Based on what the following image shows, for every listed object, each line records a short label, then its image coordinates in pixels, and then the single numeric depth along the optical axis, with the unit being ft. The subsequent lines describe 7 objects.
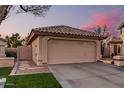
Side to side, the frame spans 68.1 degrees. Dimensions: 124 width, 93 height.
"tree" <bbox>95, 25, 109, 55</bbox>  46.87
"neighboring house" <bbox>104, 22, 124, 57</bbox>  37.64
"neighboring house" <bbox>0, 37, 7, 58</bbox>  37.35
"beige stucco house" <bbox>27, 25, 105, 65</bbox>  24.35
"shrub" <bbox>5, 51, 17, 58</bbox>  41.32
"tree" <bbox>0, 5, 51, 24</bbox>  27.49
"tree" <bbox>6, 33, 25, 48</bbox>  50.91
